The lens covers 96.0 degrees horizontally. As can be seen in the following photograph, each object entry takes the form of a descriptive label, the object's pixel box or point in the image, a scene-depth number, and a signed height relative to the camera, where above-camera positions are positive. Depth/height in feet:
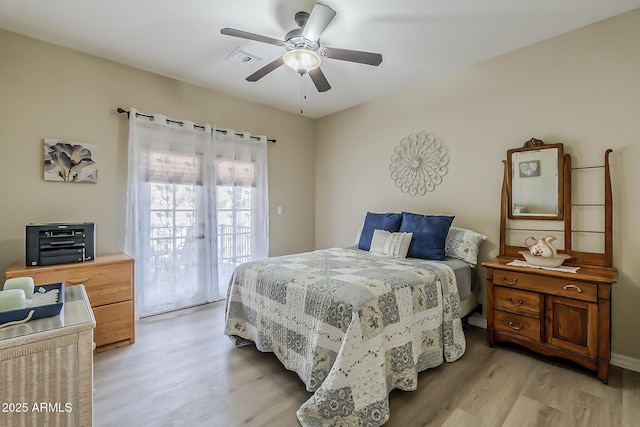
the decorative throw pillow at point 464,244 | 9.12 -1.00
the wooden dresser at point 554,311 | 6.40 -2.39
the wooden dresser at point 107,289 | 7.46 -2.18
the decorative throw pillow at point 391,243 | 9.25 -1.01
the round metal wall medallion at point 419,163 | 10.85 +1.98
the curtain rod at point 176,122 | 9.65 +3.37
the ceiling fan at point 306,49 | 6.51 +4.03
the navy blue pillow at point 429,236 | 9.00 -0.74
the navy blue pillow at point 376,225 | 10.61 -0.45
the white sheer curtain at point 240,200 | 12.11 +0.54
